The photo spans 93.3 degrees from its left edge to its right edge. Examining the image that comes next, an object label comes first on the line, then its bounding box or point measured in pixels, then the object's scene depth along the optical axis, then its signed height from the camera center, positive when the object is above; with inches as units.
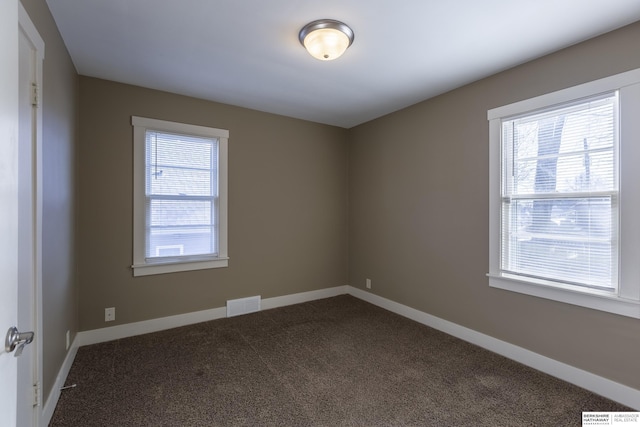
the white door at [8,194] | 33.9 +2.3
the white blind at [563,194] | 86.2 +6.4
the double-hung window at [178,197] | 125.2 +7.7
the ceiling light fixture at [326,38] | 81.8 +49.4
